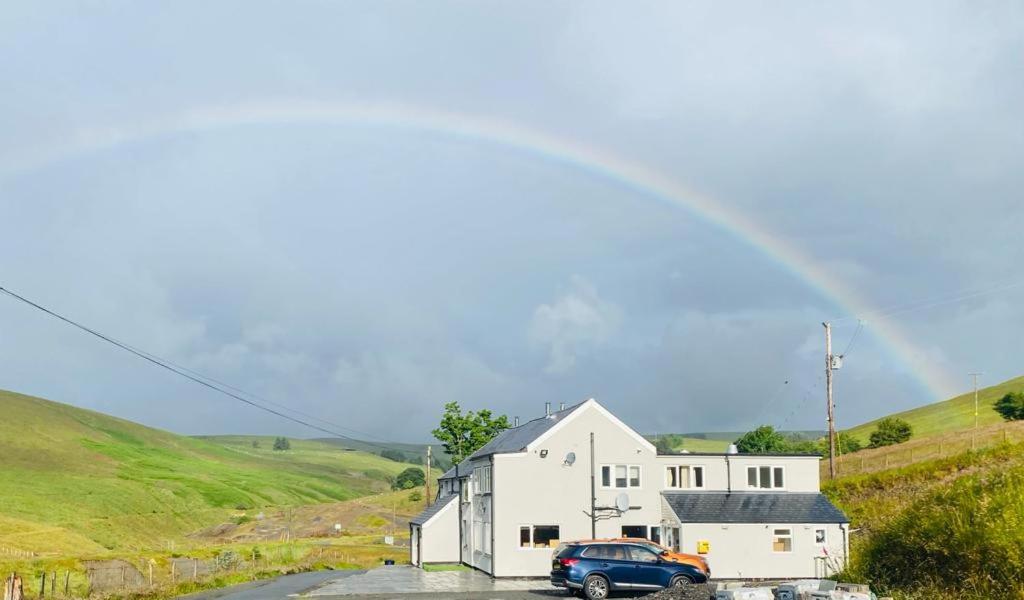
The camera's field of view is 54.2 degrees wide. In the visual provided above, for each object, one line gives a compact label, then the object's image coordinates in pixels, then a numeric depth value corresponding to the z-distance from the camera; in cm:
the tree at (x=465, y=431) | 11269
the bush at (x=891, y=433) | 12794
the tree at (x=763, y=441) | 12788
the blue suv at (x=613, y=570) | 3800
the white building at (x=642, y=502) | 5497
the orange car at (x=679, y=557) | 3891
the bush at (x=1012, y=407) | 12674
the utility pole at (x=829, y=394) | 7144
